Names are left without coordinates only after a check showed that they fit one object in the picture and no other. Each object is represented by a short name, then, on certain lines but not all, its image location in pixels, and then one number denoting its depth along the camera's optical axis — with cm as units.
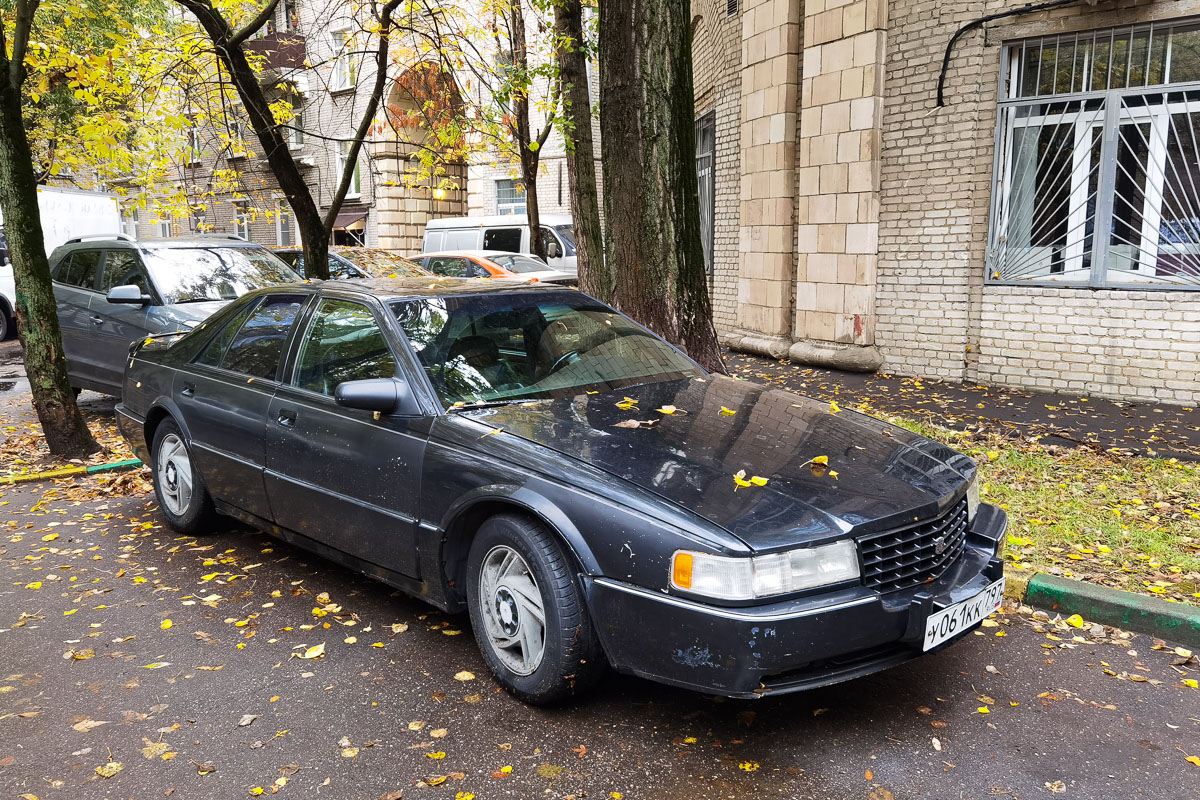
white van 1953
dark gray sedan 299
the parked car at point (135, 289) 883
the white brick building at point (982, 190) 903
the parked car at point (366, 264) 1323
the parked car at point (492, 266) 1672
